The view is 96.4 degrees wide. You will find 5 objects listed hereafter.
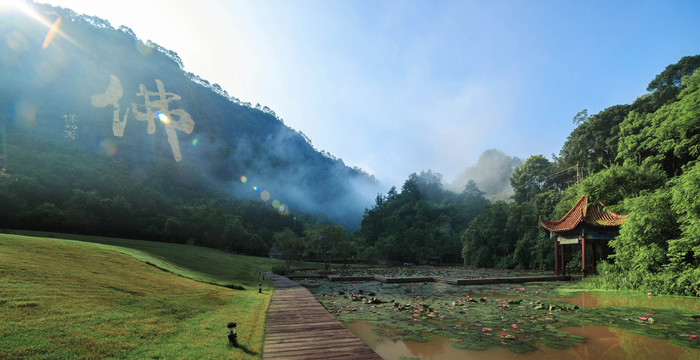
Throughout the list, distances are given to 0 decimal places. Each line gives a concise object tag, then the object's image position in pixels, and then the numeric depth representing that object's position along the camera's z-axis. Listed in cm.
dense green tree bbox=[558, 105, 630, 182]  3853
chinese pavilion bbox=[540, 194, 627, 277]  1833
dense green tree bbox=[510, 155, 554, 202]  5791
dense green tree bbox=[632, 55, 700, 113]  3409
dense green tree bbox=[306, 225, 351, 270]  3469
